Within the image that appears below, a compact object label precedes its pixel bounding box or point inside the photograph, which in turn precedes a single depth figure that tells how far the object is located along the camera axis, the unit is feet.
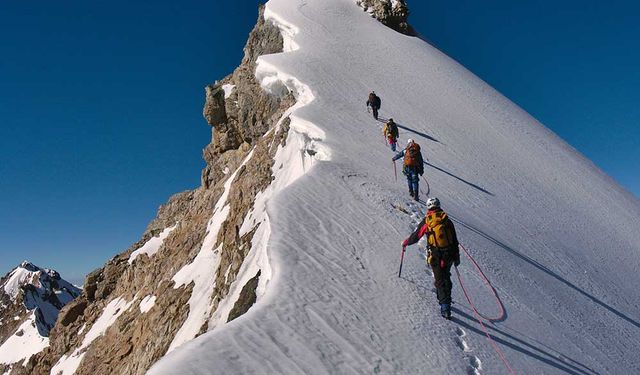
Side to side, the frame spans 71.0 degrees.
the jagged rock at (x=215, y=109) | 108.99
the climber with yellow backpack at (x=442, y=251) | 22.75
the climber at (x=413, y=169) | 41.11
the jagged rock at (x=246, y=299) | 27.22
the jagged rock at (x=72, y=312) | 112.16
